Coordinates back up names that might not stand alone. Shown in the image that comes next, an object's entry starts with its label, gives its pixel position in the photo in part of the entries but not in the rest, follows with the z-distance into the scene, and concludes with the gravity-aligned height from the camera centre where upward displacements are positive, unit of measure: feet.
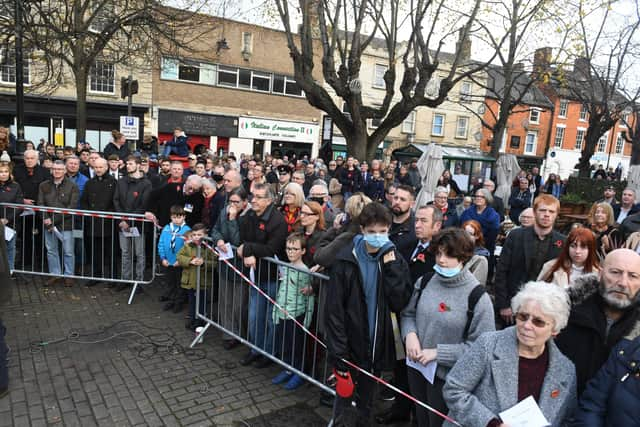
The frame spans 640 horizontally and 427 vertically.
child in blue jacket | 19.38 -4.67
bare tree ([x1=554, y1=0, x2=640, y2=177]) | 51.71 +10.79
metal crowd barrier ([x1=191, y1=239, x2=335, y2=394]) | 13.83 -5.80
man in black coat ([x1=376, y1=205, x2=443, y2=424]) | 11.83 -2.93
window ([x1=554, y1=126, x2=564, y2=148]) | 140.26 +8.68
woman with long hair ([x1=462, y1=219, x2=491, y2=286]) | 12.37 -3.04
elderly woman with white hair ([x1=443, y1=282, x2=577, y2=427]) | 7.35 -3.48
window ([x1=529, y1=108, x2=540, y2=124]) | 134.16 +13.65
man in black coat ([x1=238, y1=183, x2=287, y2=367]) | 14.85 -3.70
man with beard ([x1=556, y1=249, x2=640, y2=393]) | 7.67 -2.55
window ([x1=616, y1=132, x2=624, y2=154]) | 156.46 +8.27
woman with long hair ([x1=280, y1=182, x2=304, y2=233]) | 16.69 -2.17
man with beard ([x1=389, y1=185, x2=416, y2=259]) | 12.98 -2.06
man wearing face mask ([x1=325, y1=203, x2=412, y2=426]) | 10.25 -3.48
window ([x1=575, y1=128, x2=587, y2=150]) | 143.51 +9.14
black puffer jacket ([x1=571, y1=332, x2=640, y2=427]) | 6.70 -3.48
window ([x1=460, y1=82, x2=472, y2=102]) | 119.80 +18.99
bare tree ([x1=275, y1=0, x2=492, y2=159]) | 41.14 +8.04
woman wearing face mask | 9.08 -3.27
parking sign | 41.73 +0.42
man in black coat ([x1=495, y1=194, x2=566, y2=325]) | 13.56 -2.80
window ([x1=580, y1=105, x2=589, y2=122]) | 142.59 +15.80
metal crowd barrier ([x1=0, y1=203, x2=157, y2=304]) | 21.04 -5.56
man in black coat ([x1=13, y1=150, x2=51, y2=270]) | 23.67 -3.31
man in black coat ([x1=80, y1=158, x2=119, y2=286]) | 22.15 -3.99
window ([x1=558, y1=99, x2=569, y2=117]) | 136.10 +16.83
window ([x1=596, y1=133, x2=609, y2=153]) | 151.64 +7.73
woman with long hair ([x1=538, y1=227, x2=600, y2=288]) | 11.03 -2.34
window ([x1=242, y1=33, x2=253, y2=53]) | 93.04 +20.63
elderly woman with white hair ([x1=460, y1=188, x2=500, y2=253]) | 21.91 -2.85
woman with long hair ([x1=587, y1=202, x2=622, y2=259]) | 19.27 -2.41
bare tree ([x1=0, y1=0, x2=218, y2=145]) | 39.09 +9.38
